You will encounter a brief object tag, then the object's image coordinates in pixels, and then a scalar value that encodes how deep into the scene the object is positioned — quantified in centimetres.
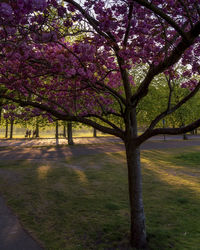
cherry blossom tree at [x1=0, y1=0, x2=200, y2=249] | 470
